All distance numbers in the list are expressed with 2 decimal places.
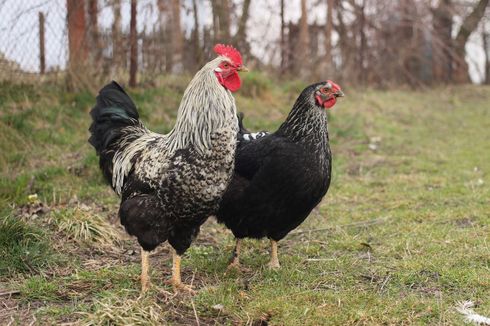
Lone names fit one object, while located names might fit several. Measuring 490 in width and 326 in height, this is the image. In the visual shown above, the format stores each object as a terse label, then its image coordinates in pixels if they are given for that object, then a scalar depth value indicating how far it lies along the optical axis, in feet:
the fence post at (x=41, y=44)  24.76
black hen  13.88
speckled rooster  12.15
